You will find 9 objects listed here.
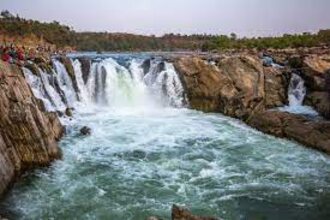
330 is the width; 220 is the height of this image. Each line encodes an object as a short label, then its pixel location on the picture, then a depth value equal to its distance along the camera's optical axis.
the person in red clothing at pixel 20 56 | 27.16
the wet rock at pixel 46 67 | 27.28
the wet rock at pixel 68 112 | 25.70
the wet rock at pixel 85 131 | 22.27
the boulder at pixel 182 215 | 9.91
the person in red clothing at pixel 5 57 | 22.77
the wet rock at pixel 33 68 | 26.07
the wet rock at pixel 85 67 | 31.27
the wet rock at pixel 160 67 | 32.12
